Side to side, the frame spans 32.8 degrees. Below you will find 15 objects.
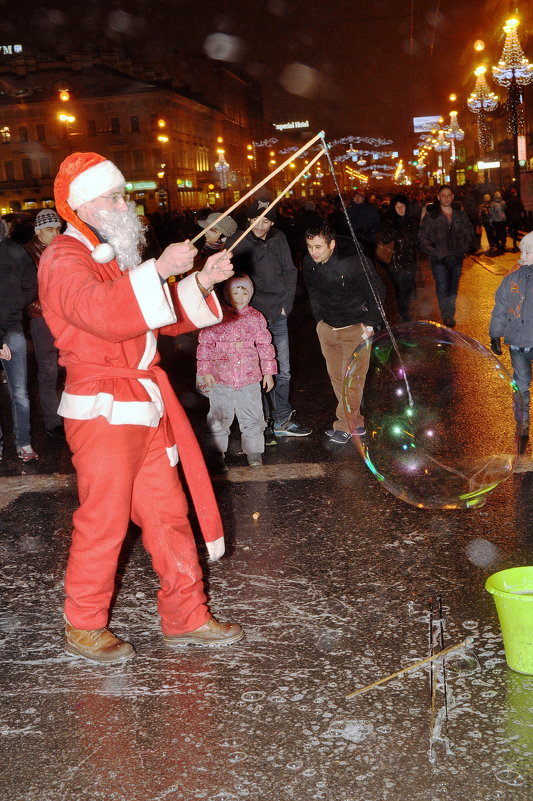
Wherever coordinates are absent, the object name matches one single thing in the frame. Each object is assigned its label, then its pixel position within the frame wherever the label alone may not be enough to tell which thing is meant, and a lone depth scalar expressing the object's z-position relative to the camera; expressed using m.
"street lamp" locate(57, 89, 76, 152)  34.69
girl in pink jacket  7.04
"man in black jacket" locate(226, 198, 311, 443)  8.16
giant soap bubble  5.11
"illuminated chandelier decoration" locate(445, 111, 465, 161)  62.91
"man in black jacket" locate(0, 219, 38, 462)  7.97
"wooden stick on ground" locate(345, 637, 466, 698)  3.58
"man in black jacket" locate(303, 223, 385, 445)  7.44
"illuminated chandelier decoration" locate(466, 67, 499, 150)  42.12
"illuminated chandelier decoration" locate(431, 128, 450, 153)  66.25
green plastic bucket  3.50
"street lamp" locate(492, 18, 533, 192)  30.00
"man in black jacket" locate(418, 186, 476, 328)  12.55
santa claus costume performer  3.68
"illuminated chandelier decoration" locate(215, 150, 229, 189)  93.12
